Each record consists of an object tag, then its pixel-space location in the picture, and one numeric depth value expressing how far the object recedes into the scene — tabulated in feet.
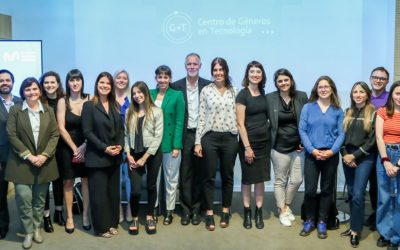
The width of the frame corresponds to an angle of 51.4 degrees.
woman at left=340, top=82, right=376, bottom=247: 10.53
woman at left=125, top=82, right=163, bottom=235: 11.11
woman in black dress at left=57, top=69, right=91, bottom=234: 11.07
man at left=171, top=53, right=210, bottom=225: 12.13
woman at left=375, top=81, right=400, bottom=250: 10.02
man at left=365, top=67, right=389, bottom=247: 11.78
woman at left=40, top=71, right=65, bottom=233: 11.18
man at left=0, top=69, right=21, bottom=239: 10.71
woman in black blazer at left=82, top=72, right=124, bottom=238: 10.78
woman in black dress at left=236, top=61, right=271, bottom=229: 11.48
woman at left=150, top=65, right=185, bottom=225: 11.64
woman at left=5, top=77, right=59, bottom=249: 10.37
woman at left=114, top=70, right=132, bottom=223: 11.88
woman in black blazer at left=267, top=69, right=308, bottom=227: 11.66
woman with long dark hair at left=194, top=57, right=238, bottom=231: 11.44
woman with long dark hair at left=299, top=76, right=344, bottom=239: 10.80
